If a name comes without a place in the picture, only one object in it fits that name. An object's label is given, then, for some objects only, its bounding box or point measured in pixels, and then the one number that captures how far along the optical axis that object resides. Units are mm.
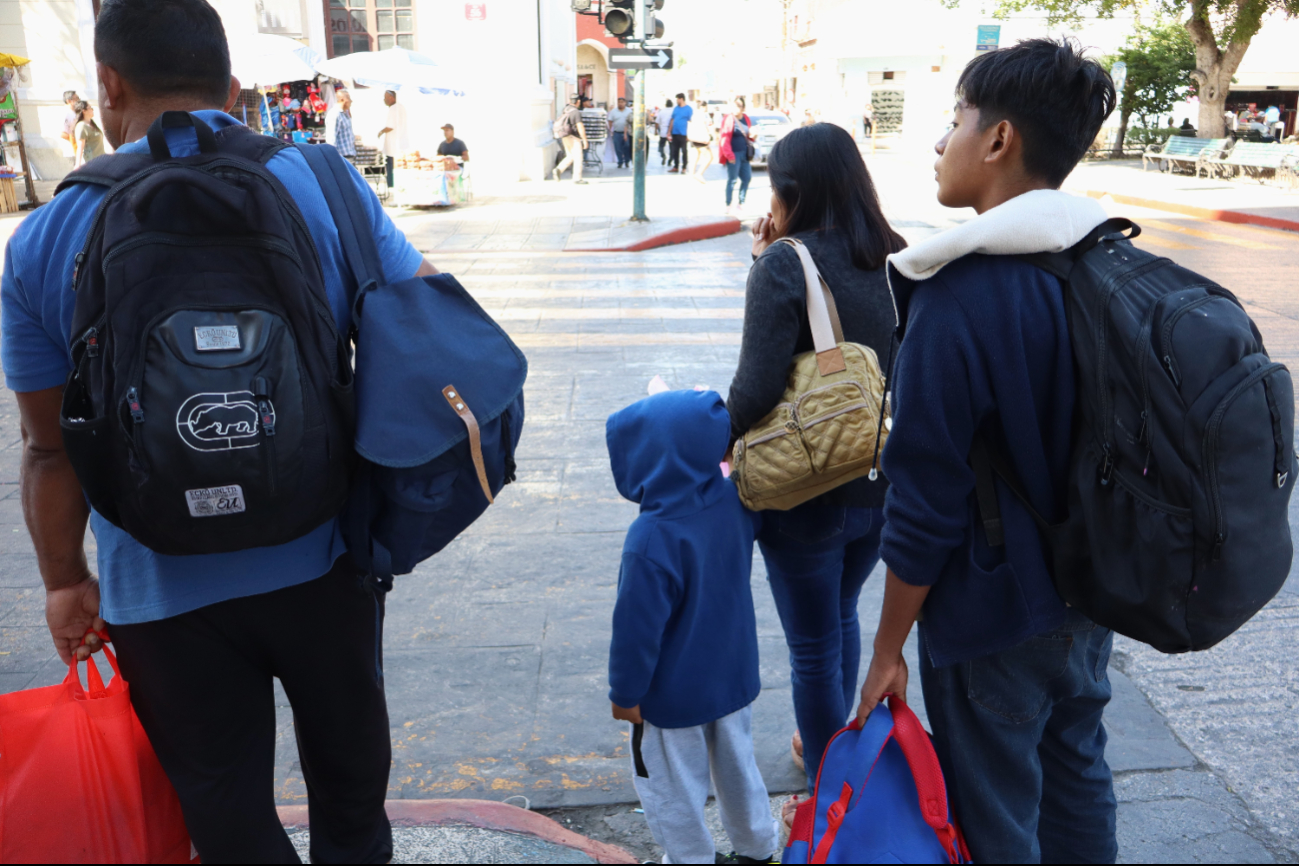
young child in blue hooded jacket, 2230
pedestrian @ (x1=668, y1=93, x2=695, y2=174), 25016
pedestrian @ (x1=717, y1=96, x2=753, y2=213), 17344
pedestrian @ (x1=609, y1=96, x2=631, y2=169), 29359
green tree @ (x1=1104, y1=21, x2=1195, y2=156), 30000
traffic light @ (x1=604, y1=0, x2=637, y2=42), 13234
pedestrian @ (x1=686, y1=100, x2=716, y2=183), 22766
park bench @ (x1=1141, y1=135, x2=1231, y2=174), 23734
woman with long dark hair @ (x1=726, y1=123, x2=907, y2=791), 2451
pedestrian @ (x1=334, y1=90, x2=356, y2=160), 17781
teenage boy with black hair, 1653
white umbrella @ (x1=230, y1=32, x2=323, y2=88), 17144
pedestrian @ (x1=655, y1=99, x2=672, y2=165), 27081
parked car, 27703
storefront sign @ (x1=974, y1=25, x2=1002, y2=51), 25250
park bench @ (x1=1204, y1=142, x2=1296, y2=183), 21531
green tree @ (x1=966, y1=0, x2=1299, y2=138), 24156
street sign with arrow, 13602
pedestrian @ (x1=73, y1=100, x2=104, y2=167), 16672
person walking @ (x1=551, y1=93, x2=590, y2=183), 22484
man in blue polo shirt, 1754
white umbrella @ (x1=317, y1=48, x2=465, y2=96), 18266
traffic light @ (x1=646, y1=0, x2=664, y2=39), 13625
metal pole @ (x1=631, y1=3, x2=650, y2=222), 14260
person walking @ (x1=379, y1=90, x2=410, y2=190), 19031
